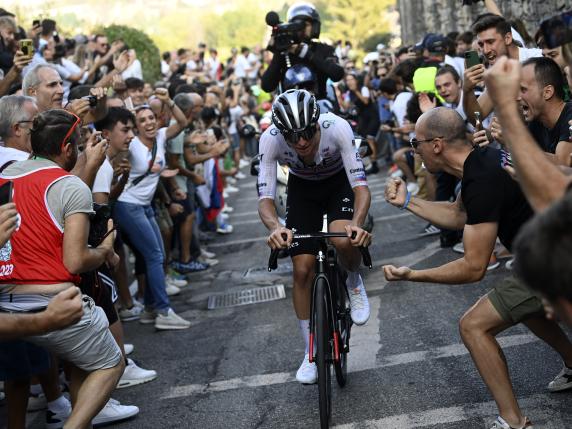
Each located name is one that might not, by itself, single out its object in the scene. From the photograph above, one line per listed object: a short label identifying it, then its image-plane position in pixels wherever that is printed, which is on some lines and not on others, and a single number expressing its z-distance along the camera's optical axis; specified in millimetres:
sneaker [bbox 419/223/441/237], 12375
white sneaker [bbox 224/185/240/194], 21375
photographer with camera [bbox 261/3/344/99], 10539
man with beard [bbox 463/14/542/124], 8133
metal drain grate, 10086
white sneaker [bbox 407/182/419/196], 14878
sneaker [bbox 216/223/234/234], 15298
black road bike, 5769
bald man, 5098
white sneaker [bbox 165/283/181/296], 10945
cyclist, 6379
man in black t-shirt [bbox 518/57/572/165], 6207
